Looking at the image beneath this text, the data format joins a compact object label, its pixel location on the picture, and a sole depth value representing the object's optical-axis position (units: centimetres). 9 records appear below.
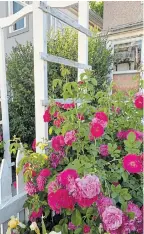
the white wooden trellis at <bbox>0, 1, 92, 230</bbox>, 140
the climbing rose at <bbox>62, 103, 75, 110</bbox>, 135
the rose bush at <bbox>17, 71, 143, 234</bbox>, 88
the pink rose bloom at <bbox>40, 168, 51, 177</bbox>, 121
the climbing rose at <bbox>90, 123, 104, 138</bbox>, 105
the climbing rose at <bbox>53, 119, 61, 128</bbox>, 131
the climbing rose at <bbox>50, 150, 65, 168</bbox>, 133
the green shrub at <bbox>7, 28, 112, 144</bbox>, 376
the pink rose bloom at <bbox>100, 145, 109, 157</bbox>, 121
